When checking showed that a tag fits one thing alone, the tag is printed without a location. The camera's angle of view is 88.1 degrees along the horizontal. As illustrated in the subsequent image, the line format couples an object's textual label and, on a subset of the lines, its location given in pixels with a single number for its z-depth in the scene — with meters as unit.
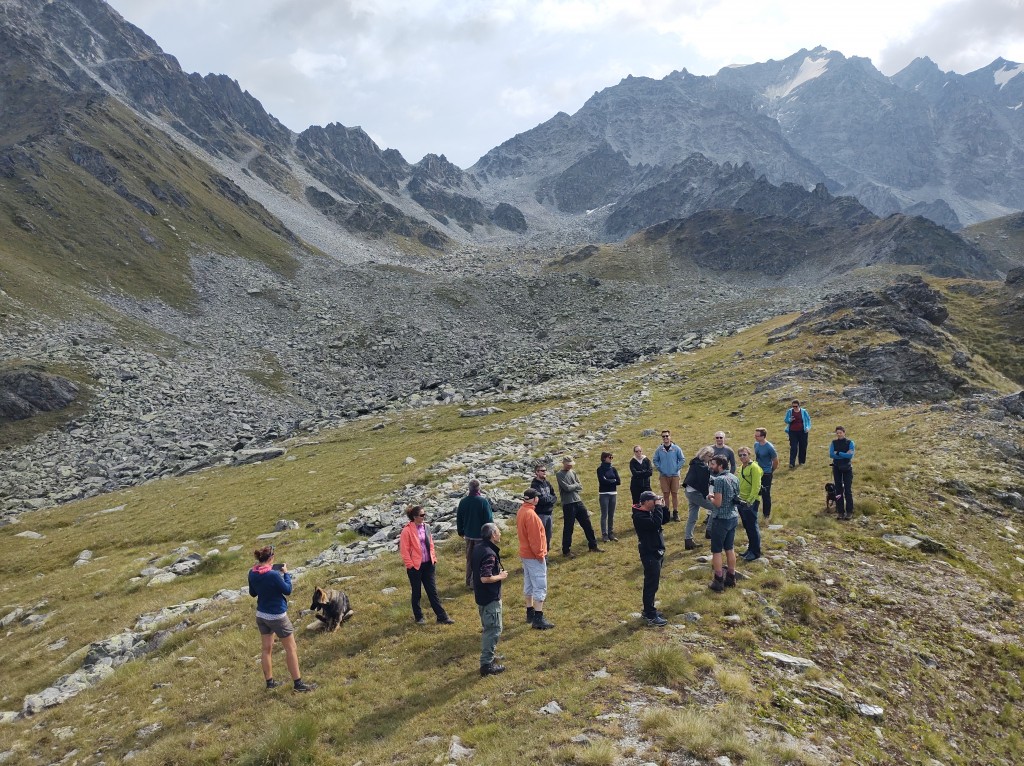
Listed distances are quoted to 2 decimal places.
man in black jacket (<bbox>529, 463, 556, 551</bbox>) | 16.09
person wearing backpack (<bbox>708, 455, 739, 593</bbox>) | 13.14
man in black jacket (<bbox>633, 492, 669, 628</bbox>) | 11.84
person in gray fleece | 16.84
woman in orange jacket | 13.43
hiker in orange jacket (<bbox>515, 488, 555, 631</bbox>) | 12.52
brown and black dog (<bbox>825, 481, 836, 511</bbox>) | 17.86
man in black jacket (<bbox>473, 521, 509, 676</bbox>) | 10.91
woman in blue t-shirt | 11.67
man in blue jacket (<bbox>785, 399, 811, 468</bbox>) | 23.50
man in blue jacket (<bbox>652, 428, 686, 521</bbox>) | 19.64
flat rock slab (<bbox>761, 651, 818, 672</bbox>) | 10.44
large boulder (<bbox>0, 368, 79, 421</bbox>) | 50.16
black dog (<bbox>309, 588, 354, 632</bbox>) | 14.02
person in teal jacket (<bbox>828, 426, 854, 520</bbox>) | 17.61
